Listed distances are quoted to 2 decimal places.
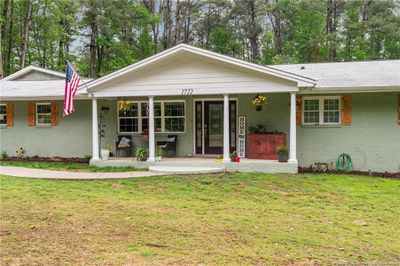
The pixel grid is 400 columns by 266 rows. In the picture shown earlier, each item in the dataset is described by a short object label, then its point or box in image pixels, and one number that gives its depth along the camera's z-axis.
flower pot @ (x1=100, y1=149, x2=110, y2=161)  11.42
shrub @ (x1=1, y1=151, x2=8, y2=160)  13.26
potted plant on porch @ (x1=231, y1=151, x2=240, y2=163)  10.51
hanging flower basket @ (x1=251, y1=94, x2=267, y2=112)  10.76
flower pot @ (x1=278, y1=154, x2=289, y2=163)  10.20
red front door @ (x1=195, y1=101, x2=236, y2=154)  12.10
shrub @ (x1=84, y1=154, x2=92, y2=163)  12.28
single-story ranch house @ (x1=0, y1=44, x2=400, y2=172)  10.24
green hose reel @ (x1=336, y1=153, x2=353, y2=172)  10.46
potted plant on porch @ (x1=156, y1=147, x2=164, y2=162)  11.04
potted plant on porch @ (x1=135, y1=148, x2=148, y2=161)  10.96
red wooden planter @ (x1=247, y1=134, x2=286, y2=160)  10.77
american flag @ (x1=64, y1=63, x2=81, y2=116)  9.79
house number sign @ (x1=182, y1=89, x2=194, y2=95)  10.59
